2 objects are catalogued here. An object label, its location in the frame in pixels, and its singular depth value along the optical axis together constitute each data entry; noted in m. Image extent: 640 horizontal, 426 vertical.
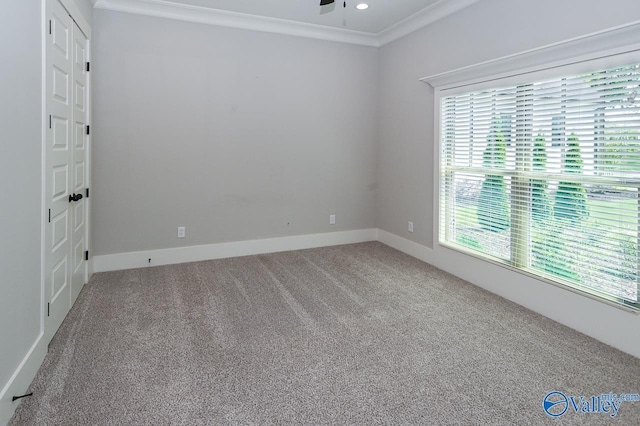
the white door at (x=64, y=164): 2.44
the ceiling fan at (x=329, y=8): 3.93
